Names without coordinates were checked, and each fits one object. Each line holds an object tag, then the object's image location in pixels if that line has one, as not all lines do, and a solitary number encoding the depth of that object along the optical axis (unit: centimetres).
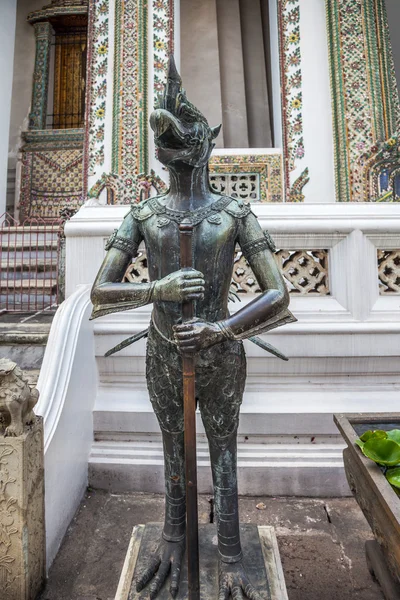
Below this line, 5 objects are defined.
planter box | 137
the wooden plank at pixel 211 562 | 144
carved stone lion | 169
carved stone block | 168
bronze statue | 132
